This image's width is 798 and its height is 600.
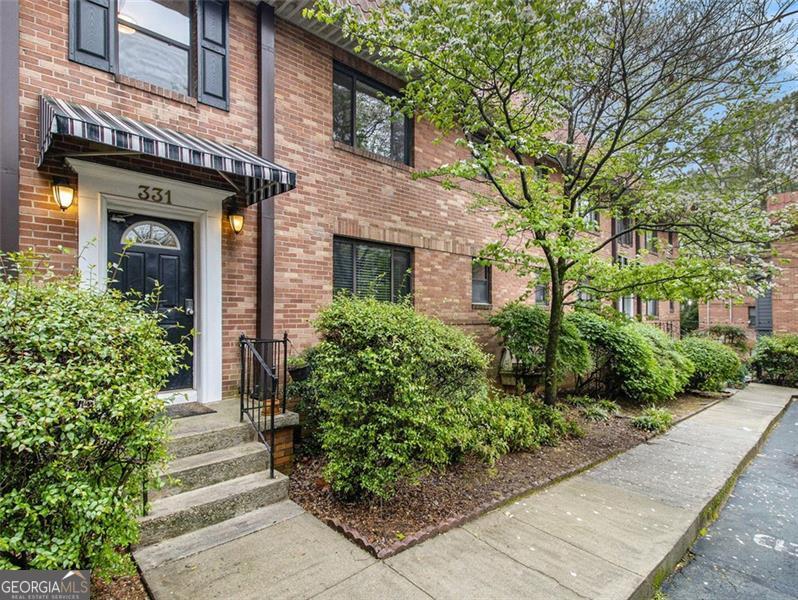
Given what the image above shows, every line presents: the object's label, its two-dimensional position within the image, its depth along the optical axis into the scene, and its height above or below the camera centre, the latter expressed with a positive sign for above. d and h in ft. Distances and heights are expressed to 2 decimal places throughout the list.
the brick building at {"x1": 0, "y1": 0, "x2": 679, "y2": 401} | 12.80 +5.09
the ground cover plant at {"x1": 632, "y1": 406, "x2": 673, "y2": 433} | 21.52 -6.51
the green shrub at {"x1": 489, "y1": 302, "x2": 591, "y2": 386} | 23.71 -2.40
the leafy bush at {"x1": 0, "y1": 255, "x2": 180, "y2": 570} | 6.47 -2.12
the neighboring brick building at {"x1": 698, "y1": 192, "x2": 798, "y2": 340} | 48.55 -1.50
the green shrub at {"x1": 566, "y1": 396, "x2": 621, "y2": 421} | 23.29 -6.47
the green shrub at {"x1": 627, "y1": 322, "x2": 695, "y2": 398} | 27.04 -4.40
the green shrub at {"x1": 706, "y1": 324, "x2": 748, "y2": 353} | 50.14 -4.47
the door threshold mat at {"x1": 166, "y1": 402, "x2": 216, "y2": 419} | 14.54 -4.10
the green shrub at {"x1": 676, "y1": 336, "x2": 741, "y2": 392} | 32.86 -5.15
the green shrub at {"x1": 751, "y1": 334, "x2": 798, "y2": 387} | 38.17 -5.69
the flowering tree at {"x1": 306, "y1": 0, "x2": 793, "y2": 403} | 16.53 +9.54
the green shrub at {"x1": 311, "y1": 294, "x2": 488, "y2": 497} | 11.57 -2.84
